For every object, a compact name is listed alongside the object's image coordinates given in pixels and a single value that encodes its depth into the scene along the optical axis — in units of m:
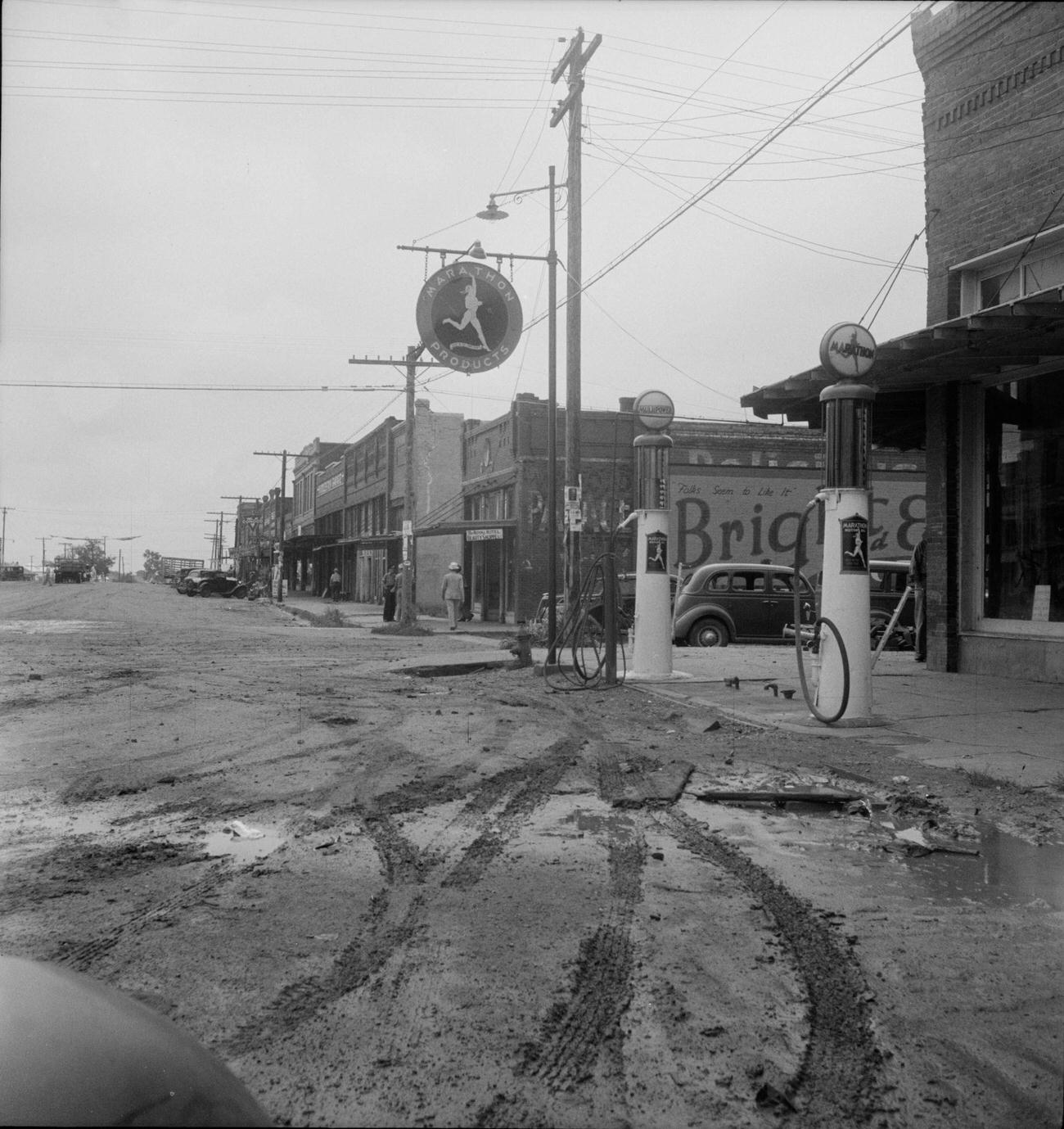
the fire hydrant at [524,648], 16.11
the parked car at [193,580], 61.75
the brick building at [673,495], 30.91
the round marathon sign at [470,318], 18.52
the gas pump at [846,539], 9.56
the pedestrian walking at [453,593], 28.02
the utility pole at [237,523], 116.29
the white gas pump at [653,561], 13.49
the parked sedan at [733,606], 21.39
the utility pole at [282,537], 55.47
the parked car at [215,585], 61.38
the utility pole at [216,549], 144.57
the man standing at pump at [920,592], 15.30
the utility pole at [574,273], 17.86
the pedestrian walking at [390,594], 30.69
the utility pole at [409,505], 27.58
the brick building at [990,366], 11.76
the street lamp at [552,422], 18.14
